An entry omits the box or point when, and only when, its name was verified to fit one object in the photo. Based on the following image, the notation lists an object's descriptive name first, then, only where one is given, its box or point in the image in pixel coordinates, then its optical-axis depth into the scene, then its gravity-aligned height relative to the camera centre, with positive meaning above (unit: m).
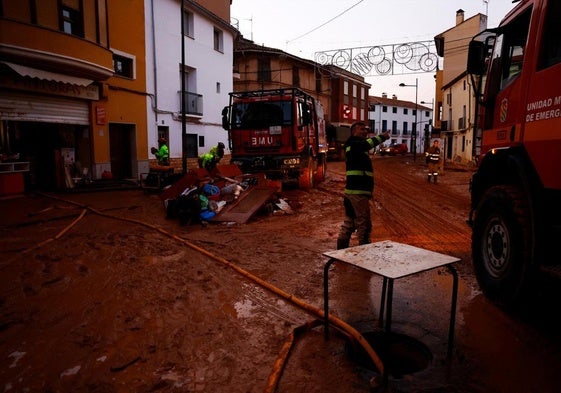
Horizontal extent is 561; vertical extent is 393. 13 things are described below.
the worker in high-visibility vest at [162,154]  13.54 -0.24
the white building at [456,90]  28.66 +4.94
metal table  2.84 -0.89
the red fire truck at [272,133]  12.06 +0.49
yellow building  10.99 +1.92
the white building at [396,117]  66.12 +5.80
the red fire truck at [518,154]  3.38 -0.02
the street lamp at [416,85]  41.31 +7.04
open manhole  3.27 -1.79
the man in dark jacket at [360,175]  5.52 -0.37
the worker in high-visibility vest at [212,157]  12.18 -0.30
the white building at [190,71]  17.42 +3.94
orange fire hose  2.95 -1.60
